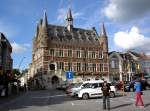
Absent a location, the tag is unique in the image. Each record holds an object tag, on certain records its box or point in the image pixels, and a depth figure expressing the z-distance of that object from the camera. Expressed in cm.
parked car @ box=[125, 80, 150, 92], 1695
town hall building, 2949
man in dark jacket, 773
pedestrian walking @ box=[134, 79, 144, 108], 793
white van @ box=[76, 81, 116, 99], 1232
